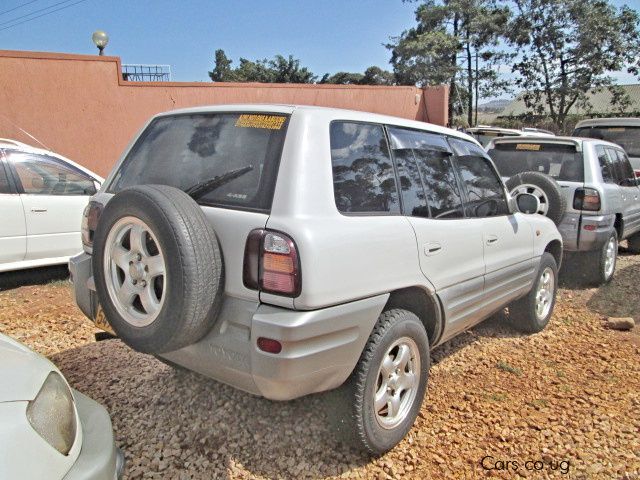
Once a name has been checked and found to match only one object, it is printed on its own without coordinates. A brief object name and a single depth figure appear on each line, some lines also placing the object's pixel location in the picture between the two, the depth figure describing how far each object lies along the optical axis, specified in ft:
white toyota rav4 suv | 7.14
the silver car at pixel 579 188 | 17.53
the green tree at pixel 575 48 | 74.95
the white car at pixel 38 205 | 17.12
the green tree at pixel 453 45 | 87.20
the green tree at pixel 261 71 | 158.92
